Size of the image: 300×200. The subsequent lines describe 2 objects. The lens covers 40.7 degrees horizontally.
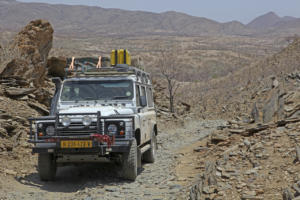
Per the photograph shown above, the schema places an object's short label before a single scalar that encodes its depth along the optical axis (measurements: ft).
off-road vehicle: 25.25
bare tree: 92.06
